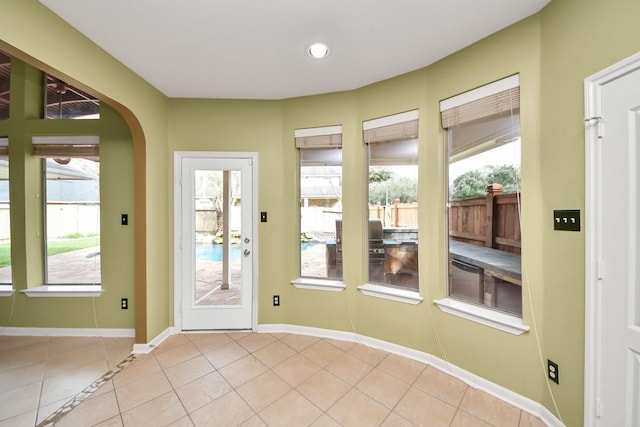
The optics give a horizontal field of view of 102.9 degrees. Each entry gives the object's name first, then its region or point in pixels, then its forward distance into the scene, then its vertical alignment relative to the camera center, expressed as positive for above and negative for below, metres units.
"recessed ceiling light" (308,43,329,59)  1.89 +1.24
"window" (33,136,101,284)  2.81 -0.06
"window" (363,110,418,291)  2.37 +0.12
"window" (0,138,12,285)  2.73 +0.04
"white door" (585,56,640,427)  1.18 -0.21
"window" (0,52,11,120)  2.71 +1.44
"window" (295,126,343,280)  2.74 +0.11
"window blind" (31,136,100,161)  2.70 +0.71
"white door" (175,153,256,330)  2.80 -0.27
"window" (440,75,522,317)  1.79 +0.13
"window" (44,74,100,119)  2.81 +1.25
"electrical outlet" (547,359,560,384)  1.55 -0.99
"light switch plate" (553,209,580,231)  1.42 -0.05
